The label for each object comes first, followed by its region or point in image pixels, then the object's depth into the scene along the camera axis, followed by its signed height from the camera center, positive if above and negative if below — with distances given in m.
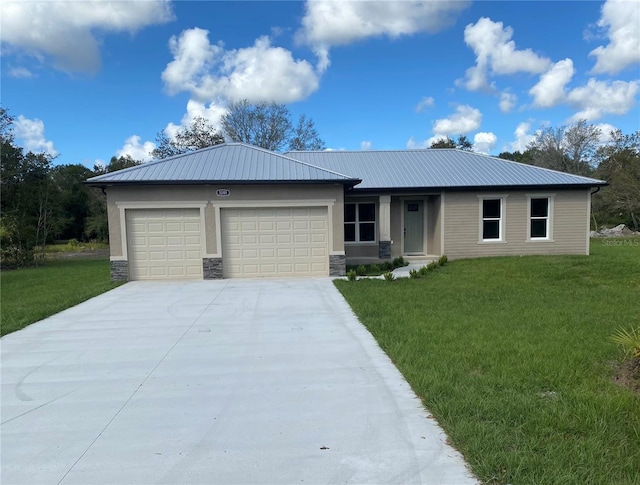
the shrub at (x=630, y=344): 4.55 -1.42
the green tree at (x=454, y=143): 50.53 +8.42
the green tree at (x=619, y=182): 36.00 +2.50
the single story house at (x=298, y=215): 13.08 +0.11
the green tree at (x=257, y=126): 40.22 +8.41
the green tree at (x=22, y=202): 21.78 +1.20
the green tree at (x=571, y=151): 45.25 +6.63
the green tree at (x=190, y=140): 39.84 +7.19
